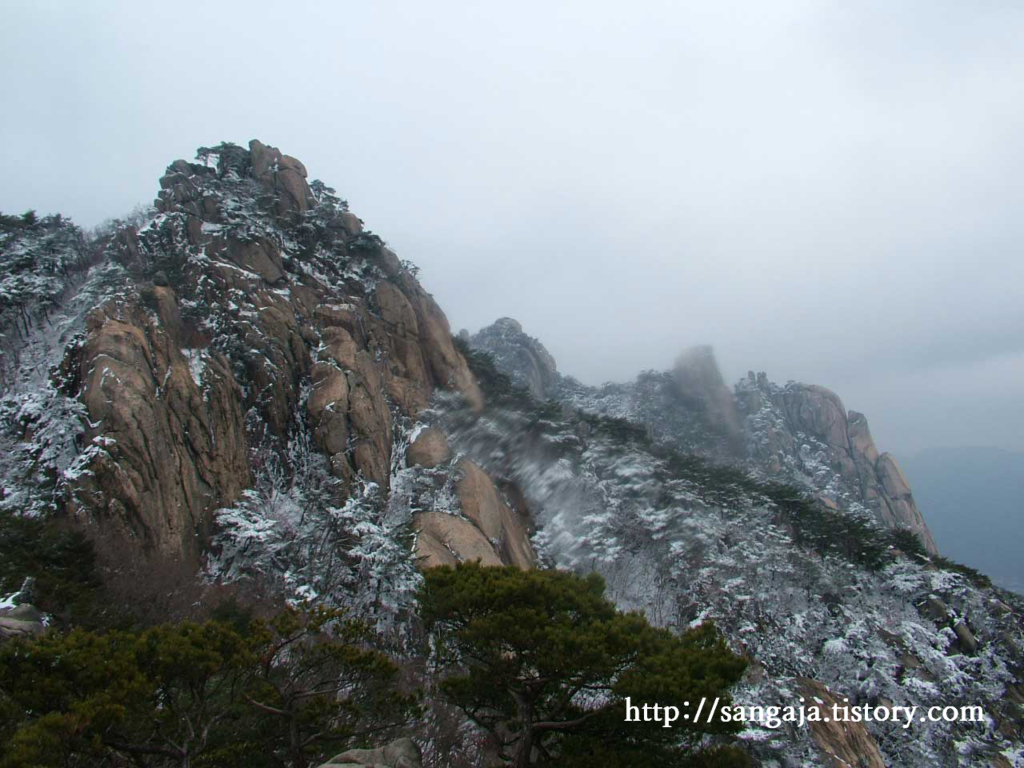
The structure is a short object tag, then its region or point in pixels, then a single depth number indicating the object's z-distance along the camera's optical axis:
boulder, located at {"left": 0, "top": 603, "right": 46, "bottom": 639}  9.08
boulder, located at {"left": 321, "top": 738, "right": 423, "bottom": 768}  7.61
